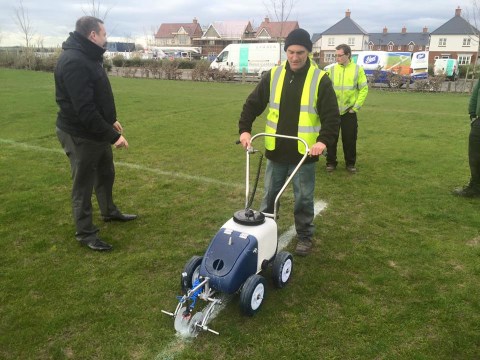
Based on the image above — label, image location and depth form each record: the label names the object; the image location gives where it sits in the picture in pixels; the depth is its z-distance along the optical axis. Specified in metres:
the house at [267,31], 68.44
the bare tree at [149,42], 72.22
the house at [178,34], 79.81
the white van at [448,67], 34.38
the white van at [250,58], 31.80
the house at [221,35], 71.31
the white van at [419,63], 31.91
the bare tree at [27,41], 38.78
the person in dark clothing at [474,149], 5.70
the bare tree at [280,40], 30.99
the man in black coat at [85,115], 3.62
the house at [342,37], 61.69
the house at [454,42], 56.66
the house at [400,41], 68.19
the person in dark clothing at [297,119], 3.68
